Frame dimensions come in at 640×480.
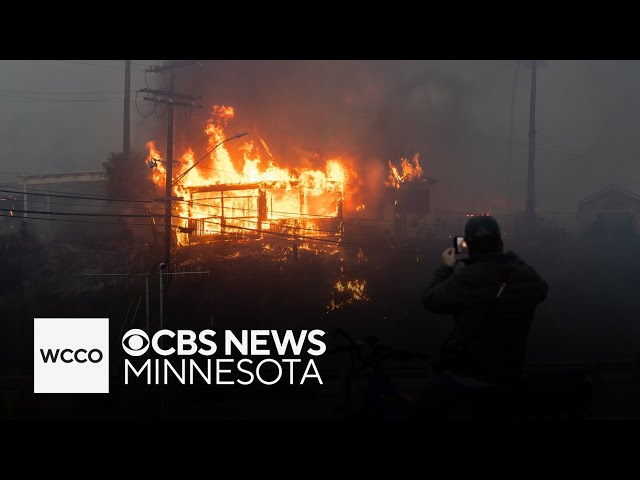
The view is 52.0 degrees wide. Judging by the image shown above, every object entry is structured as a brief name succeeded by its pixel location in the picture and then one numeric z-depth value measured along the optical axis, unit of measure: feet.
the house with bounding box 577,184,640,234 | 180.65
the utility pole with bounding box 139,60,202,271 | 93.76
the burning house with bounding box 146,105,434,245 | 154.71
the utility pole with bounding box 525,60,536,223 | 169.99
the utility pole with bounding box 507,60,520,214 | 211.57
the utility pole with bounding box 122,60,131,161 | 177.99
